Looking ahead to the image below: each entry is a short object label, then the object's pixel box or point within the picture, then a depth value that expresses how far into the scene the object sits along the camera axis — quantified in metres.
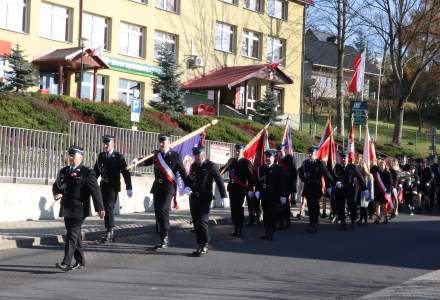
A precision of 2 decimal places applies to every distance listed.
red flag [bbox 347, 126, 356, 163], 17.55
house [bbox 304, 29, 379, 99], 70.38
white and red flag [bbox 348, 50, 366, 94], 28.88
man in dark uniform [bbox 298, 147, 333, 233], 15.70
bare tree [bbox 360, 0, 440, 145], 40.94
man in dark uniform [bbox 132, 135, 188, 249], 11.98
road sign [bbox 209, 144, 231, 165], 19.61
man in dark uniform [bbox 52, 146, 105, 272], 9.98
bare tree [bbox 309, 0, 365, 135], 40.52
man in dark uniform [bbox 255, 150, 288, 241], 13.82
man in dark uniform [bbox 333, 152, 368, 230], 16.39
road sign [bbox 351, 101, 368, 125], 24.94
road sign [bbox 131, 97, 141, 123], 19.62
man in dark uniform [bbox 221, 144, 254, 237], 14.07
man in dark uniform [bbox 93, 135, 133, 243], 12.54
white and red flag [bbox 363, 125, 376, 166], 19.73
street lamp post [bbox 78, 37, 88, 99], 32.33
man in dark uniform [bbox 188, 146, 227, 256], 11.62
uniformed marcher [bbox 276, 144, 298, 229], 16.06
